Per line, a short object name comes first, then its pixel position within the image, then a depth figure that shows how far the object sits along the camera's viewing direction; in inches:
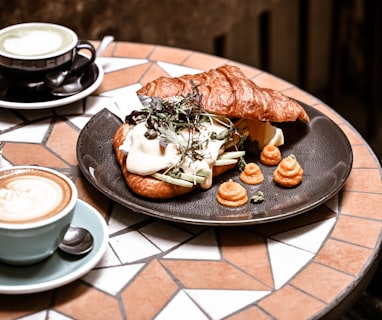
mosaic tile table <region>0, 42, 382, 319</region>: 44.9
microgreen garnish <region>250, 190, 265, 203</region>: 53.6
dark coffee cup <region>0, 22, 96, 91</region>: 65.4
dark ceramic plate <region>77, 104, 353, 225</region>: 51.1
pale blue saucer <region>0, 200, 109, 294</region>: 43.9
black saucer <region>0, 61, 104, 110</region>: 65.2
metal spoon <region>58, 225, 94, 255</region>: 47.4
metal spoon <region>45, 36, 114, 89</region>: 66.9
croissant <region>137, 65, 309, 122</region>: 57.9
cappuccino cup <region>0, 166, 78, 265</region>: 43.3
